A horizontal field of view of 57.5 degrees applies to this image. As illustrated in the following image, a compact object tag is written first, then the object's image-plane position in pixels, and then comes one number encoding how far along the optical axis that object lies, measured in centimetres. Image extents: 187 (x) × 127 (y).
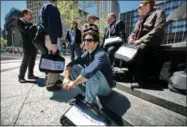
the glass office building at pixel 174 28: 5288
